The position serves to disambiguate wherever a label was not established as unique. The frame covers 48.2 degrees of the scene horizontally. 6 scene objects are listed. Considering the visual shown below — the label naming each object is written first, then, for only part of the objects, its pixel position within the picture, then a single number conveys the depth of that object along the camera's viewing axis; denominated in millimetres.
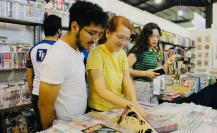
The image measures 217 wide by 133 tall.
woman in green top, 2330
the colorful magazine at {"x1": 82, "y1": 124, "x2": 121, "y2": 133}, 1143
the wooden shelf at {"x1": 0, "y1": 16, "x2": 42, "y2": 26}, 2898
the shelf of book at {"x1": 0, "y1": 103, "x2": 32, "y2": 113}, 2877
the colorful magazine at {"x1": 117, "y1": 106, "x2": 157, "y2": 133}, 1146
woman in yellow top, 1542
